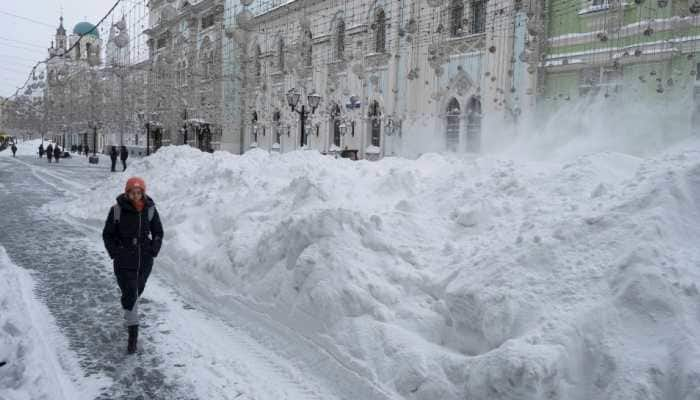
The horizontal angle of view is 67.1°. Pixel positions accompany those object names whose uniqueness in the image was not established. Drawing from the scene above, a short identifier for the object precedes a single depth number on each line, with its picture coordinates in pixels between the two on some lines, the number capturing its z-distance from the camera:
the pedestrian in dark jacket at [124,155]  31.14
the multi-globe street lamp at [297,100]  16.56
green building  13.48
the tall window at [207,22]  32.39
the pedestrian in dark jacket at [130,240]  4.95
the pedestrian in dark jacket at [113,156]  30.50
